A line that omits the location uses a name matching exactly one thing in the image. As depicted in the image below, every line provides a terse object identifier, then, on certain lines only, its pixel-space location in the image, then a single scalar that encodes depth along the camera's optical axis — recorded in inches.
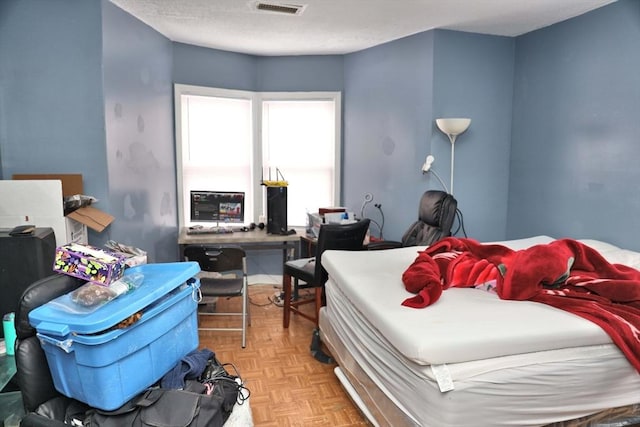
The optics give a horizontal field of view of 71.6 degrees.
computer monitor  171.8
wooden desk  160.9
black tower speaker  168.7
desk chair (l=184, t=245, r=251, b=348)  132.0
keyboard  169.2
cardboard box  98.3
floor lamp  145.9
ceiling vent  126.4
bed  65.4
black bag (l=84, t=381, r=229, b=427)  52.2
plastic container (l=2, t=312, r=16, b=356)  67.7
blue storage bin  50.7
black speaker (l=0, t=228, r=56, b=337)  81.3
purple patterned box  58.0
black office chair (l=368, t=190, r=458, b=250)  139.9
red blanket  74.0
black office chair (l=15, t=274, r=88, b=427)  53.7
